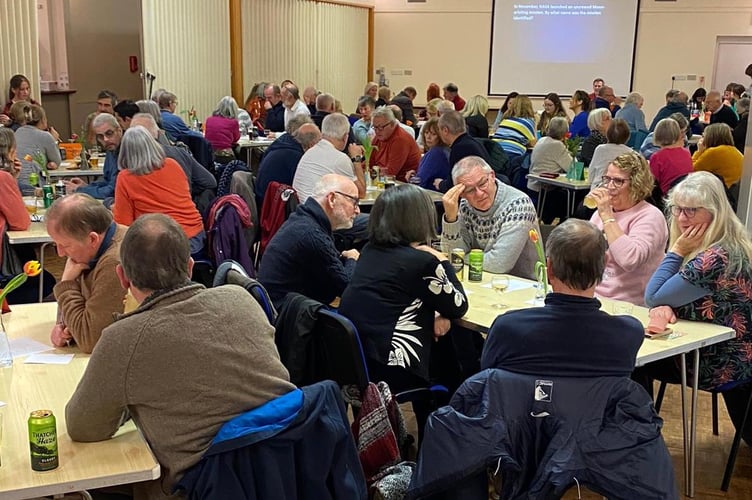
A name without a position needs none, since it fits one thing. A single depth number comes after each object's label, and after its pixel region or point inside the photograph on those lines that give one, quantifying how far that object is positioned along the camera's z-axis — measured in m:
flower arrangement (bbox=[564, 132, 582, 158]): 7.38
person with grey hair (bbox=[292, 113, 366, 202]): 5.27
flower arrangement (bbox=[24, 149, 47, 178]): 5.29
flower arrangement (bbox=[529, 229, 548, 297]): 3.23
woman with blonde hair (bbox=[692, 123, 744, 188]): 6.33
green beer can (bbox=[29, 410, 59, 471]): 1.82
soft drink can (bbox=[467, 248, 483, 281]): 3.53
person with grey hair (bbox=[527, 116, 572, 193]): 7.18
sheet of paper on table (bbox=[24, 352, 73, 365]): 2.47
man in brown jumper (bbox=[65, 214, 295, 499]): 1.91
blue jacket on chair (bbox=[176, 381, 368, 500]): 1.93
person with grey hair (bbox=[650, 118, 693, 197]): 6.20
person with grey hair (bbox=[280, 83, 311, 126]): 9.63
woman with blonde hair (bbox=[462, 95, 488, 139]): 8.16
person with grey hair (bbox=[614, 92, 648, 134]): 9.77
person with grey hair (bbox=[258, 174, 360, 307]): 3.22
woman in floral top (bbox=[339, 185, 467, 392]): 2.87
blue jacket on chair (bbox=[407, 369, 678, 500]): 2.12
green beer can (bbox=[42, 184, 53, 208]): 4.77
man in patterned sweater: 3.71
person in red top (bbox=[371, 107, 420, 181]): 6.92
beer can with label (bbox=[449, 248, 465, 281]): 3.63
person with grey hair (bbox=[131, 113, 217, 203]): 5.29
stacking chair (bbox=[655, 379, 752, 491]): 3.09
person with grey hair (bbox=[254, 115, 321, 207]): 5.59
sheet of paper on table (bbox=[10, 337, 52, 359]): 2.54
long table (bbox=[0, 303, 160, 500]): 1.80
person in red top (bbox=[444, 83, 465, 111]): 11.07
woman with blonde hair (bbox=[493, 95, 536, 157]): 8.01
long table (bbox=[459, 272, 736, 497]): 2.77
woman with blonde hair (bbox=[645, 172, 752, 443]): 2.92
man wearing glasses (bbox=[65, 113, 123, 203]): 5.30
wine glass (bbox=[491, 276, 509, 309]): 3.38
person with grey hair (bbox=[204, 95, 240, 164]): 8.16
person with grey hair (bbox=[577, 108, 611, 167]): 7.39
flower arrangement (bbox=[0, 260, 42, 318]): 2.36
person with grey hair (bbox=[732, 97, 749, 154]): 7.96
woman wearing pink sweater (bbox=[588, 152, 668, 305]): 3.43
